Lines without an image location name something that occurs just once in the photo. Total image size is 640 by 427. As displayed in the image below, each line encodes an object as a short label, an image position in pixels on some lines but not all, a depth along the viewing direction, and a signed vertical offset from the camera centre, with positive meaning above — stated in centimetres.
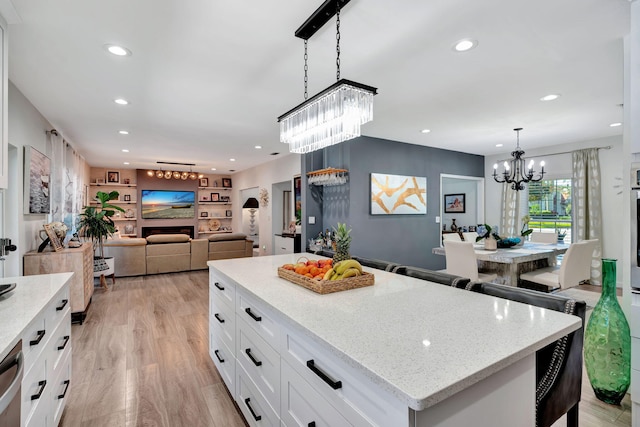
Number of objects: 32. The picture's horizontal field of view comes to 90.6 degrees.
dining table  360 -53
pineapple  217 -21
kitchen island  86 -44
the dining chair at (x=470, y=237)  487 -39
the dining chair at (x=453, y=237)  479 -37
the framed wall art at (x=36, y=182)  317 +39
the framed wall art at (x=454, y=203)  845 +26
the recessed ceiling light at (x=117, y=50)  225 +121
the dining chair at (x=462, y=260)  355 -56
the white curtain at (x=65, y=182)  412 +54
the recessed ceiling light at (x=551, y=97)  324 +119
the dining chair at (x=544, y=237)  494 -42
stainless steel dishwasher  100 -55
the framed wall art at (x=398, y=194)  513 +32
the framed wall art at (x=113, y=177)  879 +110
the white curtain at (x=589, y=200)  522 +19
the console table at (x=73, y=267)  325 -54
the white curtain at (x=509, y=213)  621 -2
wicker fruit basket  168 -38
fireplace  916 -41
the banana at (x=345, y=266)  181 -30
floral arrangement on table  431 -29
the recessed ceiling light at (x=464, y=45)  221 +119
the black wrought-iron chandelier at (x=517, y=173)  430 +56
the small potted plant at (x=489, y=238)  406 -35
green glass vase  204 -88
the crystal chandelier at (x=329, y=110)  182 +66
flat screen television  912 +35
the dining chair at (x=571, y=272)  354 -71
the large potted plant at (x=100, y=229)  494 -20
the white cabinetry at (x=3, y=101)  173 +65
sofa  593 -72
